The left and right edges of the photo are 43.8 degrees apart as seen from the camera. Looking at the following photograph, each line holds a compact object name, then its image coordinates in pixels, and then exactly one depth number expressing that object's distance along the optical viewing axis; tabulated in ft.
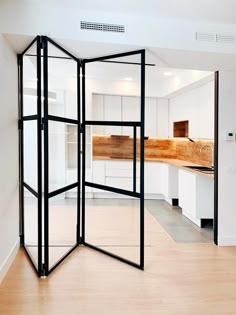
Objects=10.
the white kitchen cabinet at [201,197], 15.02
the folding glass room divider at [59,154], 9.53
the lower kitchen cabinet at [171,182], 20.35
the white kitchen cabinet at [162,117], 23.40
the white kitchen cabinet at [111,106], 19.17
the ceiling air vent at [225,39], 10.36
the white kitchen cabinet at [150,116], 23.29
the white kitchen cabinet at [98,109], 16.68
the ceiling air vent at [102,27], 9.40
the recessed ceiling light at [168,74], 18.69
